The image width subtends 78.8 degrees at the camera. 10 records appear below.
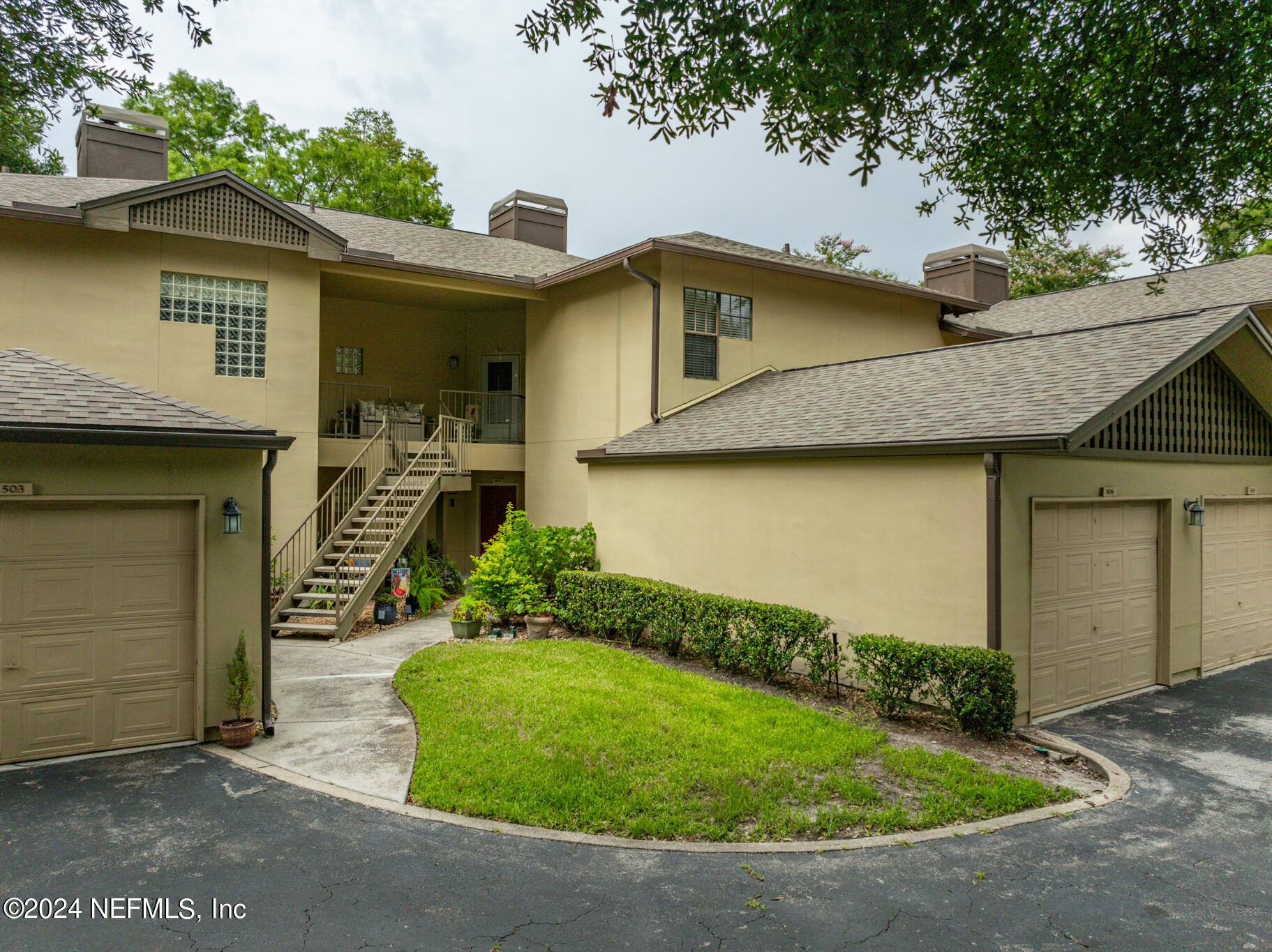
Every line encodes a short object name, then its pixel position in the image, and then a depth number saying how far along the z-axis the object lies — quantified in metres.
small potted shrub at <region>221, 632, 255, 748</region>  6.95
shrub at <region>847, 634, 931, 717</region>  7.53
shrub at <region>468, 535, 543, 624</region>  12.09
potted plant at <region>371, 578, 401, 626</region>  12.53
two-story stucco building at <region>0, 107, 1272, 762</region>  8.32
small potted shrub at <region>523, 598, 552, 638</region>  11.73
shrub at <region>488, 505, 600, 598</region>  12.85
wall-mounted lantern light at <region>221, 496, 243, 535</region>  7.05
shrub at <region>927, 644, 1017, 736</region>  7.16
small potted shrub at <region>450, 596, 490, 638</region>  11.73
